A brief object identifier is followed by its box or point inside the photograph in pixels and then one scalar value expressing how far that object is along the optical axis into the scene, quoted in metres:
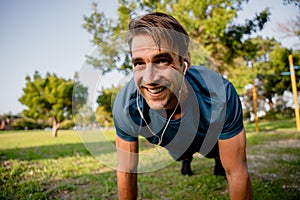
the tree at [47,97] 16.01
